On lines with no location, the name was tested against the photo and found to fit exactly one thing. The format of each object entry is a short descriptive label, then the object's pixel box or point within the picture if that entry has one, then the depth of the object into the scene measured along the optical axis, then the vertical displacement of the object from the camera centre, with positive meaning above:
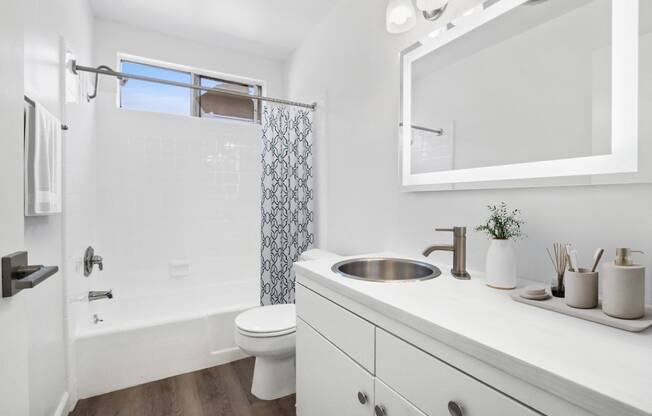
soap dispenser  0.73 -0.20
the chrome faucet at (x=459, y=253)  1.22 -0.19
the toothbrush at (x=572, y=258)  0.85 -0.14
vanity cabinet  0.69 -0.48
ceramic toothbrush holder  0.80 -0.22
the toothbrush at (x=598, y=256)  0.81 -0.13
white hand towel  1.18 +0.17
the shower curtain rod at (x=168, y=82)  1.90 +0.83
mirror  0.90 +0.40
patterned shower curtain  2.32 +0.07
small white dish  0.89 -0.26
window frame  2.70 +1.27
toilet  1.73 -0.78
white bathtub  1.86 -0.91
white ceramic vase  1.03 -0.20
